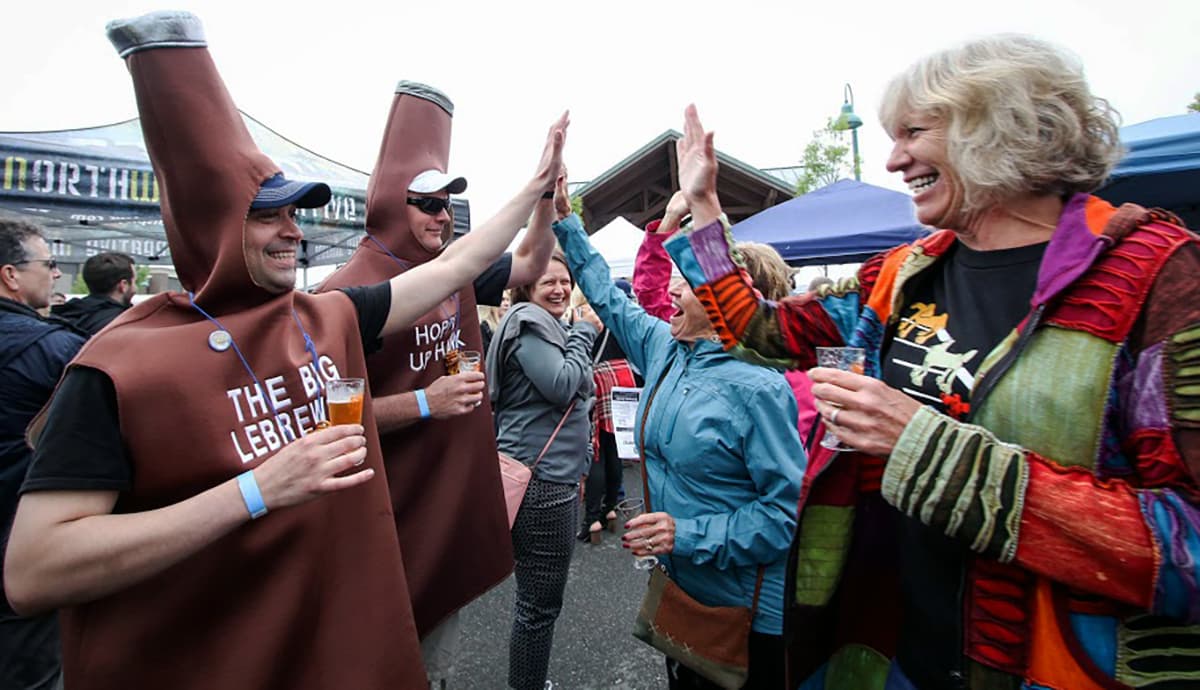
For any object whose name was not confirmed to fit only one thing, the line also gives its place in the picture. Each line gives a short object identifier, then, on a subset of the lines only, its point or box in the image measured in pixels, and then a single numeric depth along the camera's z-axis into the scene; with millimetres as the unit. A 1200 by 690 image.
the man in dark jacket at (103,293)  4285
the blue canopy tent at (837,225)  6305
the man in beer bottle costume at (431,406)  2443
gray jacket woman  3193
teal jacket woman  2170
